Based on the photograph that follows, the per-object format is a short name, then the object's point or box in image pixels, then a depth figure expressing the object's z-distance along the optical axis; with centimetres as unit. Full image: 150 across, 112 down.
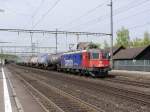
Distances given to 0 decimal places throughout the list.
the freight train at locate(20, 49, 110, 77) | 3947
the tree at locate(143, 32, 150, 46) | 10455
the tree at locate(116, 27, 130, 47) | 10938
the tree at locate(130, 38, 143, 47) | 10964
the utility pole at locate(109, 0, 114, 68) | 5309
